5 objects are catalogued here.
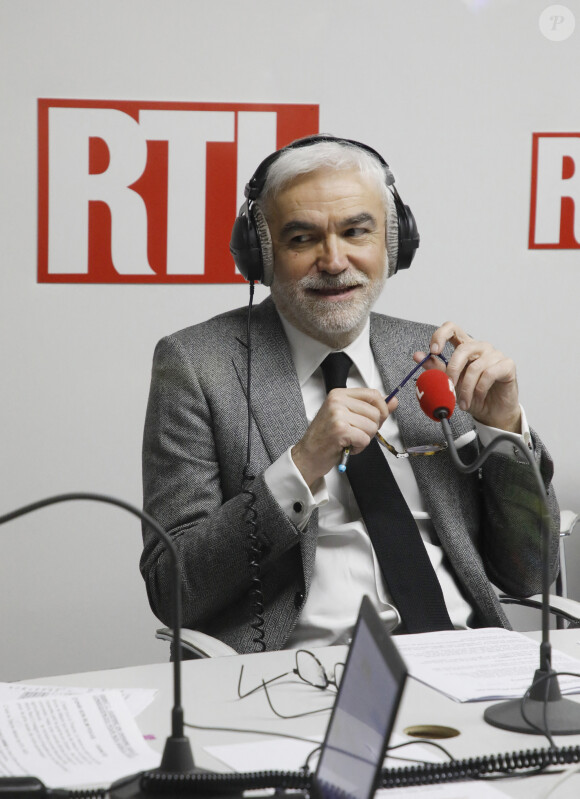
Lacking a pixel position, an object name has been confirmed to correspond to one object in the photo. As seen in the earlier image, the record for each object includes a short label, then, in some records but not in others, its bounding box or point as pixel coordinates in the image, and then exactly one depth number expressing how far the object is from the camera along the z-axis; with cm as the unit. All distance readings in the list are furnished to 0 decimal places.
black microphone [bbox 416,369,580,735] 301
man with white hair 334
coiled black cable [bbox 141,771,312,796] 267
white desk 299
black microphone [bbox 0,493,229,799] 267
